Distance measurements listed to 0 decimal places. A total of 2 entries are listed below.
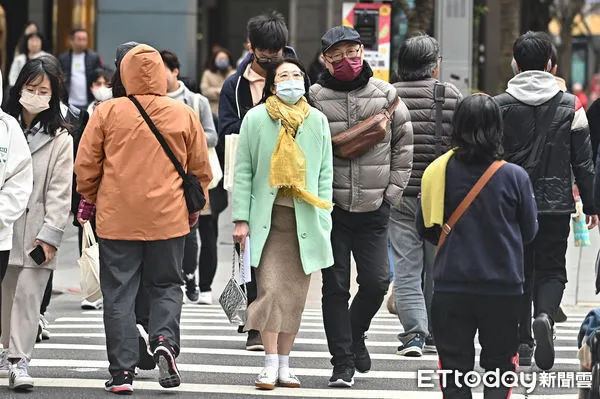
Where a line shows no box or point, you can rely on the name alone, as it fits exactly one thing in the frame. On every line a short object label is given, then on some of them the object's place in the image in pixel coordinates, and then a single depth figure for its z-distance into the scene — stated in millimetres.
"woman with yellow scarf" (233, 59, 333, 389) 17109
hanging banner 33937
